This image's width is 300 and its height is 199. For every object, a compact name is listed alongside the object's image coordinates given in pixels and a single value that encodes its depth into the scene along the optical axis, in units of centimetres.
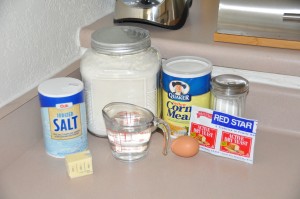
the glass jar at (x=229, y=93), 79
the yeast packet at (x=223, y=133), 75
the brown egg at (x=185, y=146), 78
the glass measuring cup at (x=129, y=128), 76
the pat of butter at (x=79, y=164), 73
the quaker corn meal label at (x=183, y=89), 79
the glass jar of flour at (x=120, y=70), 77
